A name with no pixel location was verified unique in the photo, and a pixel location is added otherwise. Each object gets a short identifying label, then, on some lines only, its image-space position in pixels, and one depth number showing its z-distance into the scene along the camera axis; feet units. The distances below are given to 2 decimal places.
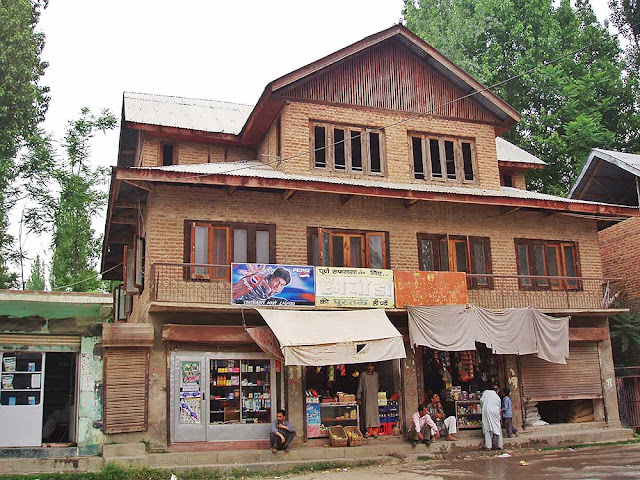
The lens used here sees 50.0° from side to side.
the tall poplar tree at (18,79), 97.66
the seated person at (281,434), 52.16
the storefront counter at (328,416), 55.72
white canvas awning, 50.47
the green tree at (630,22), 141.18
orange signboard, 58.18
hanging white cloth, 56.75
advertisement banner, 52.90
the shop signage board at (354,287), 55.72
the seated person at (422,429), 56.80
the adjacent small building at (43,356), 49.65
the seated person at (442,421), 58.65
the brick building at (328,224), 52.75
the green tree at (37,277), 168.04
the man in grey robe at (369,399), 57.16
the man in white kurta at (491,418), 58.49
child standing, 60.80
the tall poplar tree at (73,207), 121.29
